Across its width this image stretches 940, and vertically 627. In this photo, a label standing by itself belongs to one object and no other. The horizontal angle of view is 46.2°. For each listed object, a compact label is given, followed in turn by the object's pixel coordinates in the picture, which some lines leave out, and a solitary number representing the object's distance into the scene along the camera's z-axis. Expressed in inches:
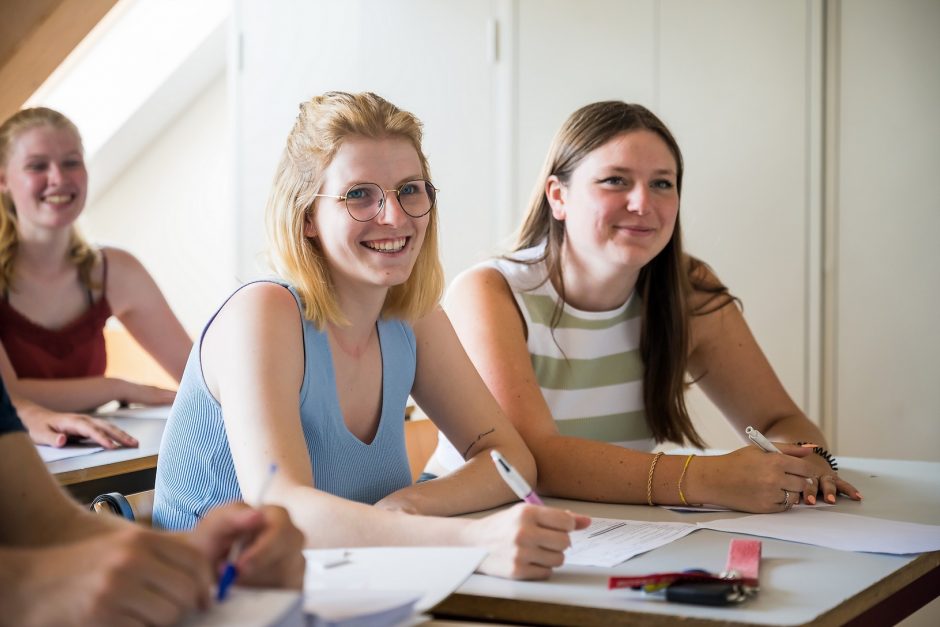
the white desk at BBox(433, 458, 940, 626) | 44.7
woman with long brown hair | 84.4
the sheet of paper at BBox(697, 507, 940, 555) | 56.9
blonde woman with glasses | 61.2
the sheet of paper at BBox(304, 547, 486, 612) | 42.4
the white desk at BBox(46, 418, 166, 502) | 77.9
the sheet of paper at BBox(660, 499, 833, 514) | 67.3
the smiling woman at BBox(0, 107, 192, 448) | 112.0
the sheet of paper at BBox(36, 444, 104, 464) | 83.4
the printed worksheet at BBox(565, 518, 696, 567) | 53.6
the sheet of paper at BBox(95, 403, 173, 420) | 104.0
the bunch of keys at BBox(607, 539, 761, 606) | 45.4
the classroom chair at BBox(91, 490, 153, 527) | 67.7
